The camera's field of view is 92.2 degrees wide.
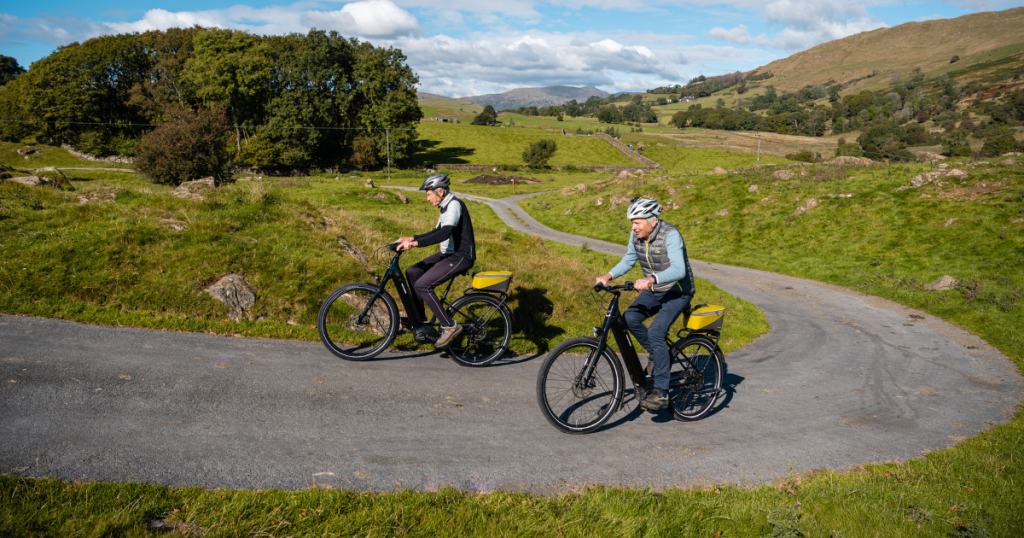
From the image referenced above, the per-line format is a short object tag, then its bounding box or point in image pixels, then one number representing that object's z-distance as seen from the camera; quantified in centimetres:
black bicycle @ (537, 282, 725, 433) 590
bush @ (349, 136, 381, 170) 7269
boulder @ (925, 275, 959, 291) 1772
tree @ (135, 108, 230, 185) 2938
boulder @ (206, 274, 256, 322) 820
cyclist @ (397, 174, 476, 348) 732
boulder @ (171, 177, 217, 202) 1226
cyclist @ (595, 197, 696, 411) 616
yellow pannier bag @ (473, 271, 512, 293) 773
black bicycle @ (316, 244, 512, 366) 741
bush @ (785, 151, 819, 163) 9224
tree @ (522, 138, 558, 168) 8731
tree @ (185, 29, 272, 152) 6375
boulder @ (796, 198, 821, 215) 2968
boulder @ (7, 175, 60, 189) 1230
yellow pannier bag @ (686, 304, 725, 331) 653
